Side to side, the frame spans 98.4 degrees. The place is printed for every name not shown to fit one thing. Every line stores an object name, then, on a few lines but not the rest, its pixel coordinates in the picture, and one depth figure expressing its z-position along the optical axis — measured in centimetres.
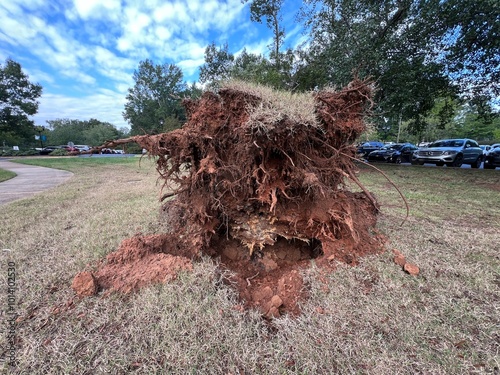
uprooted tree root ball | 221
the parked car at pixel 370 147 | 1743
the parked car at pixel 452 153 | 1226
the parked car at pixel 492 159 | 1165
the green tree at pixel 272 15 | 1427
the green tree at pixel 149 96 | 3684
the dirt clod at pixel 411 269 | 233
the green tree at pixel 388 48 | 815
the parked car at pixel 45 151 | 2953
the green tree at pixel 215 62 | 2173
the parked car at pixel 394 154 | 1636
